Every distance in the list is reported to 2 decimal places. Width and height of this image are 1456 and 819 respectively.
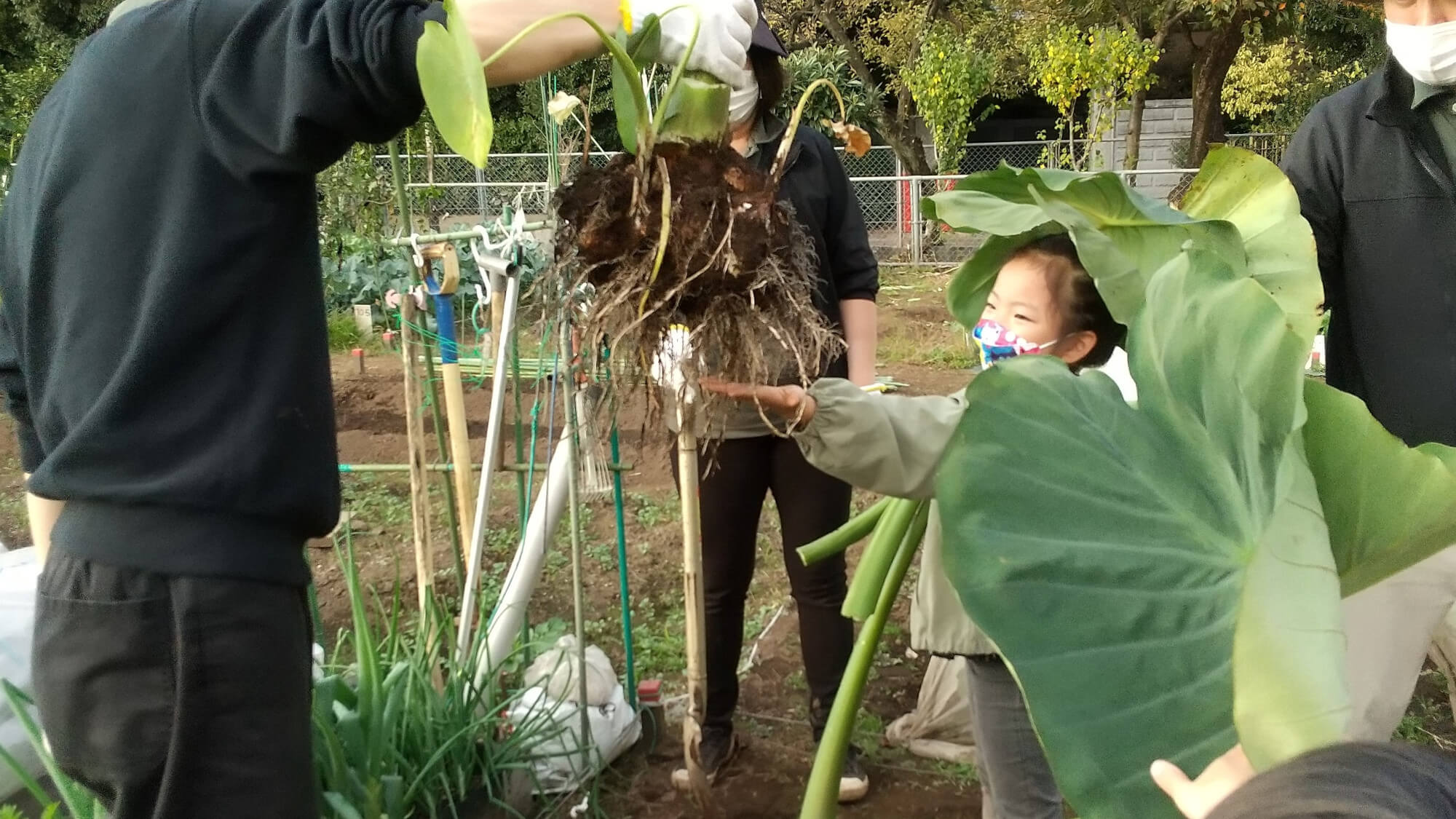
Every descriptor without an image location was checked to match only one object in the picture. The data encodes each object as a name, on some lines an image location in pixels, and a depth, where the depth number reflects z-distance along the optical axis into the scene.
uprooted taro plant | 1.12
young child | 1.21
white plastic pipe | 1.97
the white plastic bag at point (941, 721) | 2.18
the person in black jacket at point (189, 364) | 0.92
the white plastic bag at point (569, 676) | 2.08
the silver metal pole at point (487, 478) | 1.86
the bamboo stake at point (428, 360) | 1.75
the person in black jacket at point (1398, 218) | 1.49
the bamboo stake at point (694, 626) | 1.79
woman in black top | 1.88
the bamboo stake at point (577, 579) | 1.91
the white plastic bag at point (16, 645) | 1.63
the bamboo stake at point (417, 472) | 2.01
